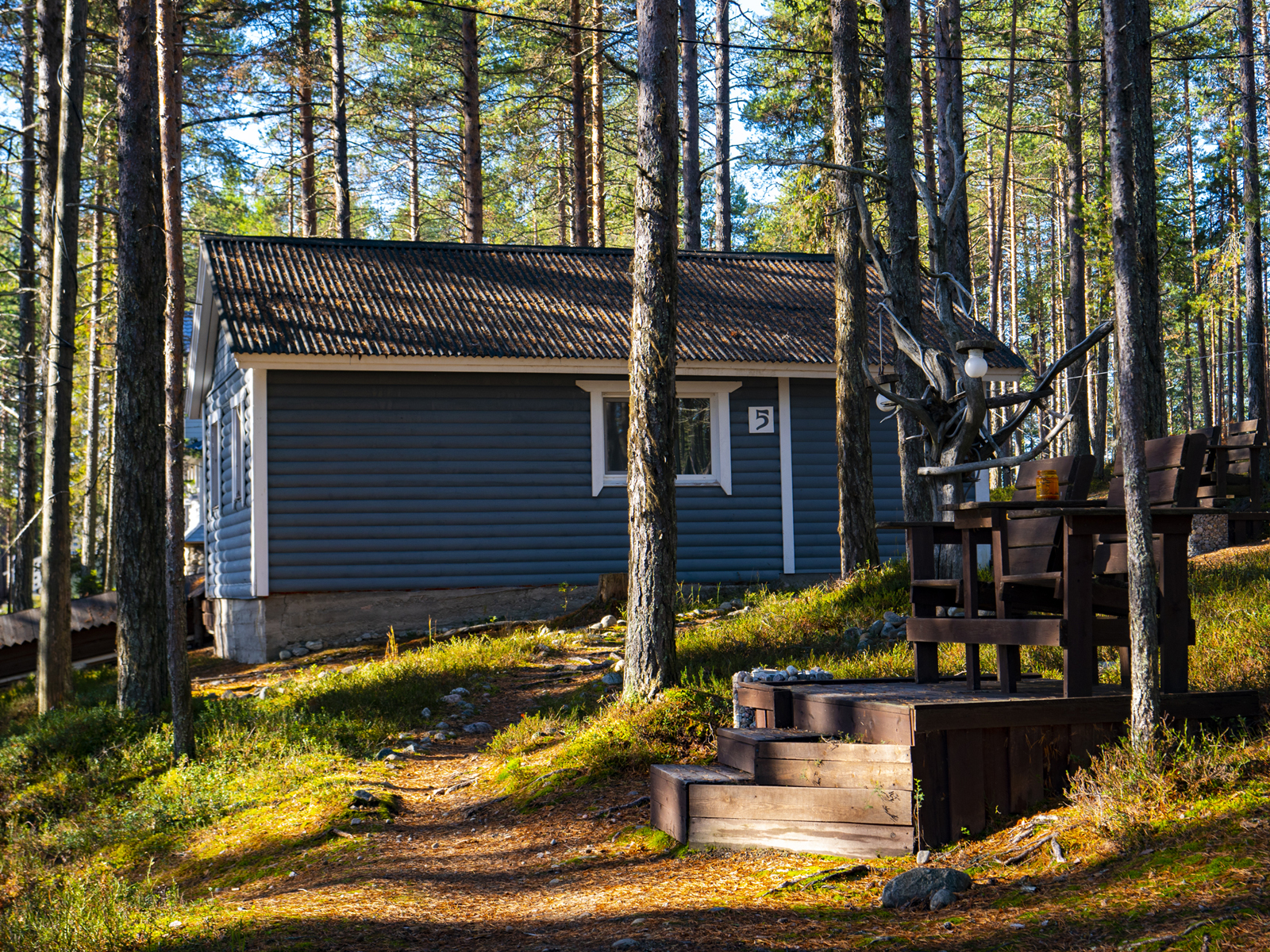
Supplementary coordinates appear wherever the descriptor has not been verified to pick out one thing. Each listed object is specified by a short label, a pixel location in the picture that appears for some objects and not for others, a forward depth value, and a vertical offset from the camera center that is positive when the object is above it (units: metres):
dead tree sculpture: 7.21 +0.69
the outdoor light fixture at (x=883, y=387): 7.64 +0.81
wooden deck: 5.04 -1.32
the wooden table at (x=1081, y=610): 5.18 -0.59
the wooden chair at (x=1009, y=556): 5.60 -0.35
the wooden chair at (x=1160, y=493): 5.65 -0.03
